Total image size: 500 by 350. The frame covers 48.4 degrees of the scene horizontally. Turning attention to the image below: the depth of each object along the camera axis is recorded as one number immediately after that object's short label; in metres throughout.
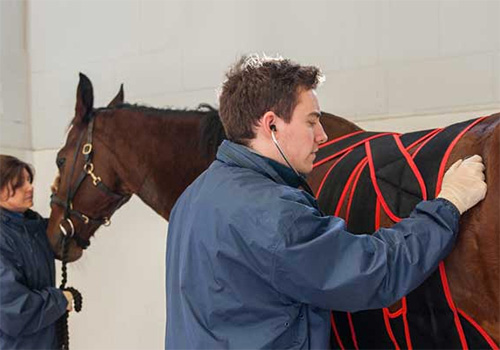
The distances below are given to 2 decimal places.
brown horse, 1.85
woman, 1.93
